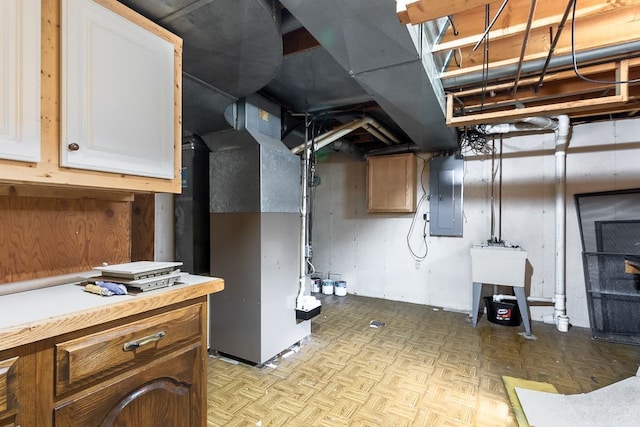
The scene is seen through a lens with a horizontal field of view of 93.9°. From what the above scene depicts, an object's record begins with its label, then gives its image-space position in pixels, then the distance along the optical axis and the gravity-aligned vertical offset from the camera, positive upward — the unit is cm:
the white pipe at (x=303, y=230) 288 -13
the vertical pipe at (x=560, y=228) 339 -14
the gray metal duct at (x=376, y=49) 131 +89
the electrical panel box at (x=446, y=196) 403 +29
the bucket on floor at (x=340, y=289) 470 -114
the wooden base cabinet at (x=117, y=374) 75 -47
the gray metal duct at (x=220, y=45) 131 +91
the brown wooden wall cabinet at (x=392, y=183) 420 +48
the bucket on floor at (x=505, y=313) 340 -111
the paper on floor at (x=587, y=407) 176 -122
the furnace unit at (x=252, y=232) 243 -12
